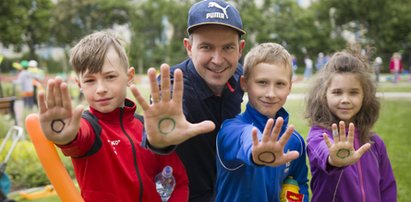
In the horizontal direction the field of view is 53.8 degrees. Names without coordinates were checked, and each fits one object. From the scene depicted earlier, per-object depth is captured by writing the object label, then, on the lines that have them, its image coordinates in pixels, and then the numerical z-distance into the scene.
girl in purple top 2.49
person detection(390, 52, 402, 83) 21.67
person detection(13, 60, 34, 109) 12.06
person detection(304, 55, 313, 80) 26.87
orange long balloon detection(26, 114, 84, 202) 1.83
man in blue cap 2.33
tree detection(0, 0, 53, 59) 35.25
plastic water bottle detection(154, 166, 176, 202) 2.06
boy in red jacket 1.95
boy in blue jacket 2.16
